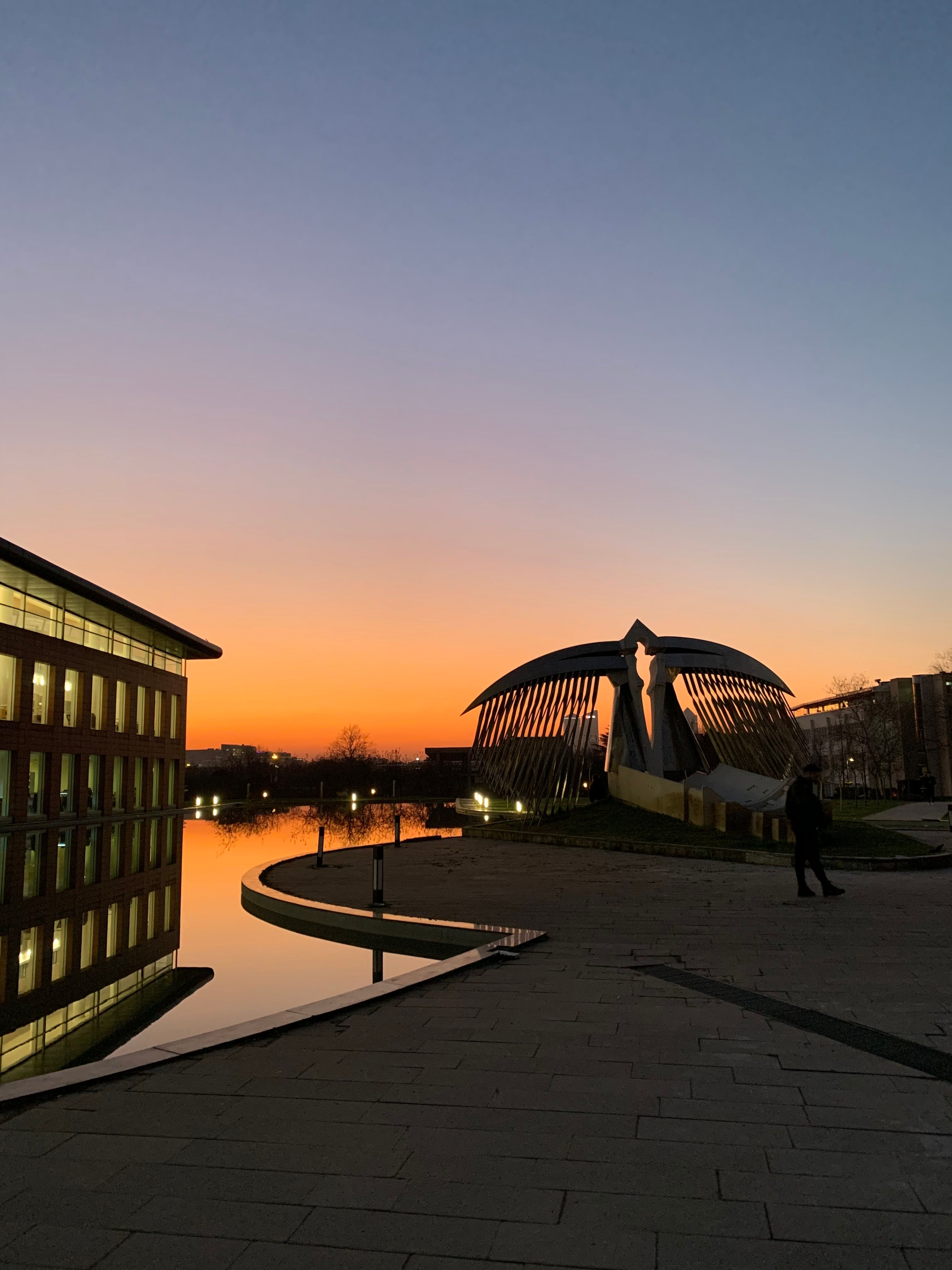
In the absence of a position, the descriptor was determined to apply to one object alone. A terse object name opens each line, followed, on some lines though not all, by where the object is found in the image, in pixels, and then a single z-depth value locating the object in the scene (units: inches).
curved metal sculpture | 1045.8
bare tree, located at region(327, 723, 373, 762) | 5265.8
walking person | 407.2
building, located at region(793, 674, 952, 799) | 2532.0
